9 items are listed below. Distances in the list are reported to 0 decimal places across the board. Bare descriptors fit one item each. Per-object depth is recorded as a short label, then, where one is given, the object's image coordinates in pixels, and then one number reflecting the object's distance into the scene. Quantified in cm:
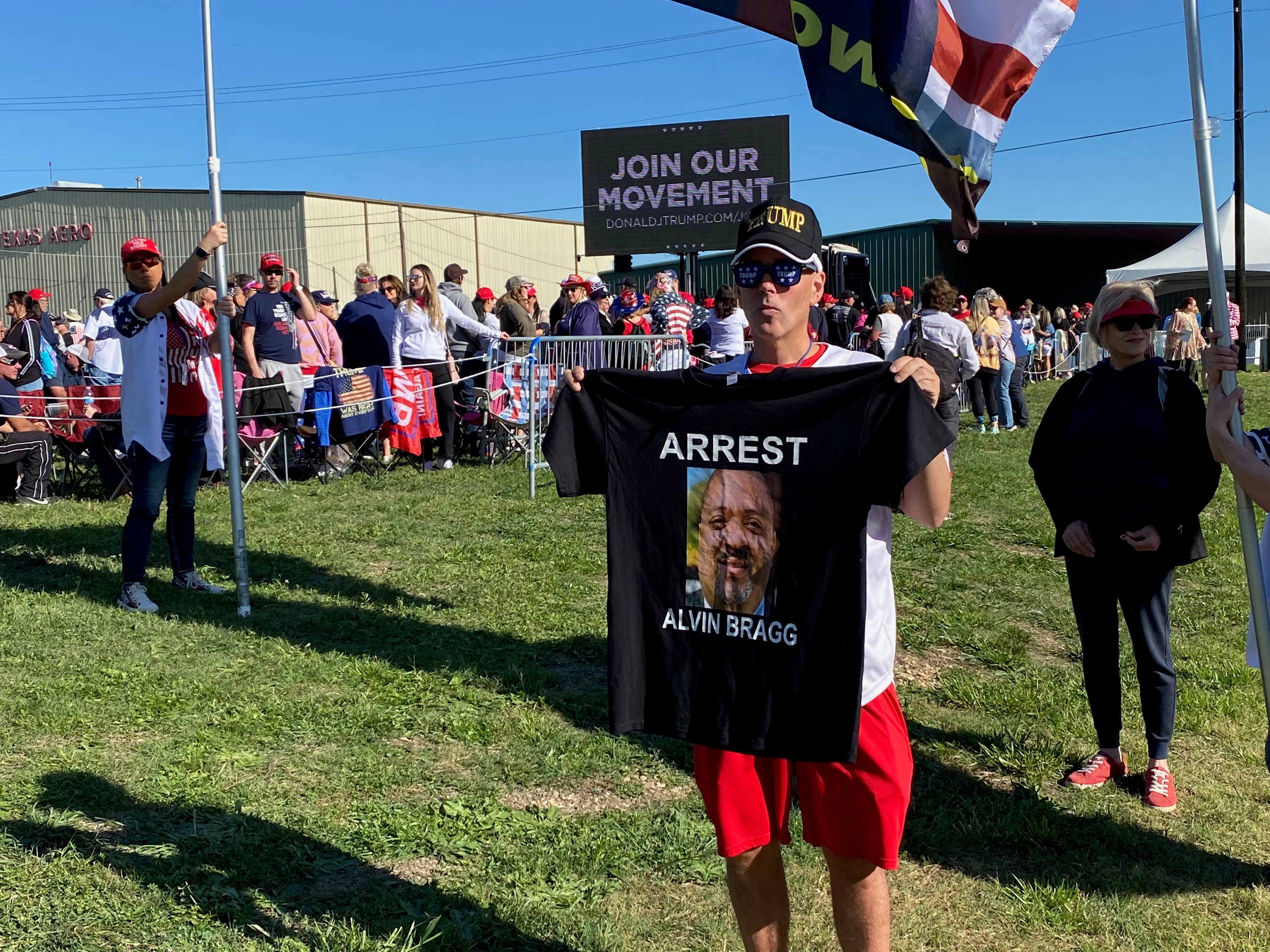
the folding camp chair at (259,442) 1146
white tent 2533
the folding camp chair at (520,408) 1154
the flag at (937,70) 319
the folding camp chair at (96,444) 1059
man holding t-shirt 252
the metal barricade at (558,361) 1149
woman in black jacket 418
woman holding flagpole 658
